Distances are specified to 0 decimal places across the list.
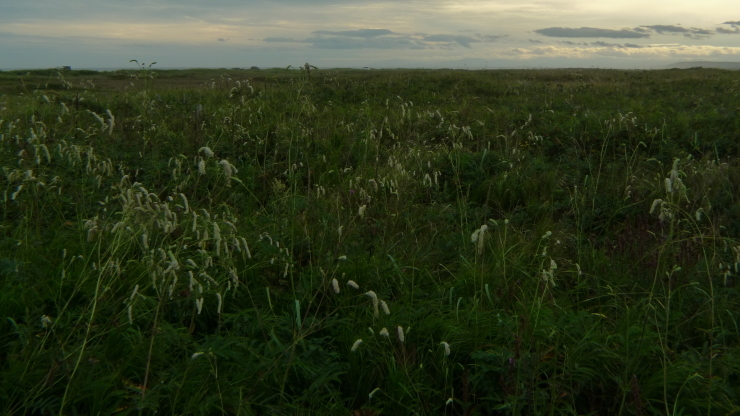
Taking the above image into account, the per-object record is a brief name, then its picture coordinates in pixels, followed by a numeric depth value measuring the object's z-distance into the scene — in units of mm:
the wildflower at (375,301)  2328
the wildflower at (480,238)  2650
